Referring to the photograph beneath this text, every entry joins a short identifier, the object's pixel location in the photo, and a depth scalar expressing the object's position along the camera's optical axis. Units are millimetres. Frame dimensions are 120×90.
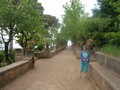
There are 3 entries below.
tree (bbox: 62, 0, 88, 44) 19569
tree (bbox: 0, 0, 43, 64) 7452
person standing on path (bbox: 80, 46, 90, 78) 5735
